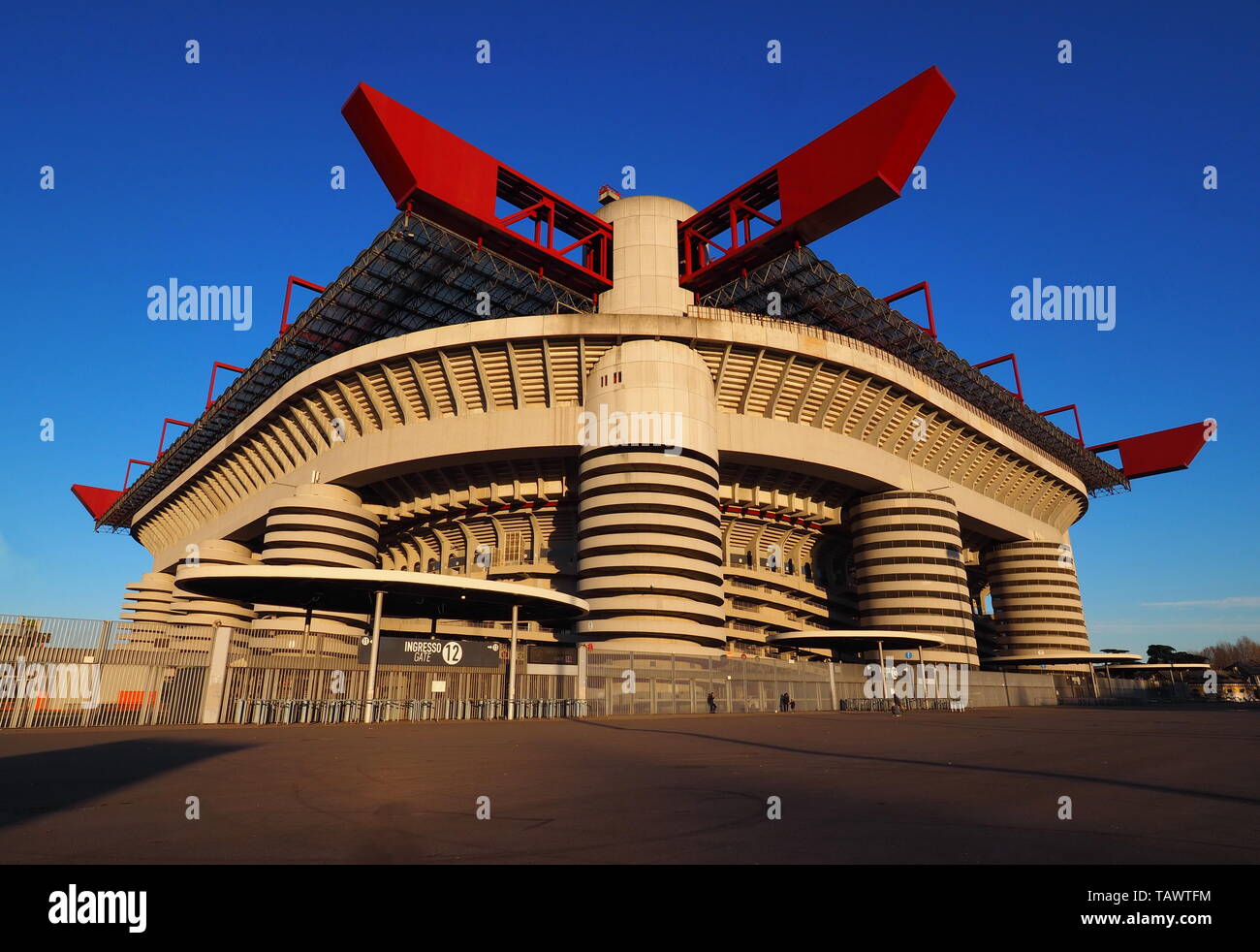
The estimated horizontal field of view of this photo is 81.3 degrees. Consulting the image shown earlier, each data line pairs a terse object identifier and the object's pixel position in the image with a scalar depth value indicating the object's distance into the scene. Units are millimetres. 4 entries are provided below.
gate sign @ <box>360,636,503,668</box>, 25906
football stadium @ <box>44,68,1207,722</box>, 39500
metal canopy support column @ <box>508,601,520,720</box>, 26973
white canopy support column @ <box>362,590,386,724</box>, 24003
